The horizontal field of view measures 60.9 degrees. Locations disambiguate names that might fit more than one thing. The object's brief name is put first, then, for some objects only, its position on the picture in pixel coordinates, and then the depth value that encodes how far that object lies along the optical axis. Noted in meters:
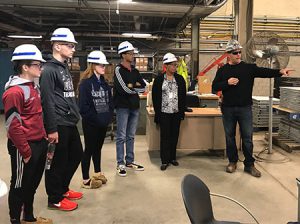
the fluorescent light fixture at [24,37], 6.41
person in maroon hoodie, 1.62
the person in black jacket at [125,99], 2.76
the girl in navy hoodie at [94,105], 2.39
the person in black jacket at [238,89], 2.80
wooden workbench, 3.48
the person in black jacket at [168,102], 3.04
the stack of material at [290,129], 4.04
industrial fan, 3.34
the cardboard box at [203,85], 4.84
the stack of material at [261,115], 4.82
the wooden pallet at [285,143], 3.84
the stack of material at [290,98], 3.84
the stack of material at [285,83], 4.94
